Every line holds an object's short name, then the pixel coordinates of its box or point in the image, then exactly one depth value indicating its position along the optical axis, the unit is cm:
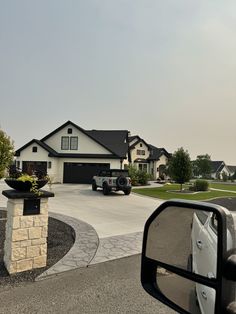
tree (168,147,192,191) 2450
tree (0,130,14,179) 1019
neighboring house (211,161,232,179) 8155
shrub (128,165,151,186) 3106
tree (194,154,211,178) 6638
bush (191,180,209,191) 2580
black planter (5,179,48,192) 520
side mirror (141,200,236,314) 108
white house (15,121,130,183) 3075
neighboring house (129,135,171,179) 4203
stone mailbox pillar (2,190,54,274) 497
